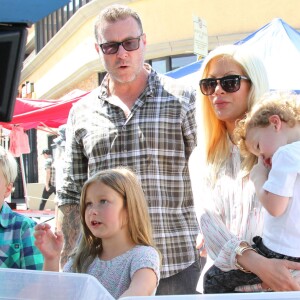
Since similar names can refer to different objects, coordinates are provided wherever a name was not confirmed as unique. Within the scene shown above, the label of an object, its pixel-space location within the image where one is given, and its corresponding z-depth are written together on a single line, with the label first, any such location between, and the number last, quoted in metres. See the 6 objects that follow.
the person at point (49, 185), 13.84
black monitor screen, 1.85
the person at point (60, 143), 8.74
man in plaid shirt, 2.52
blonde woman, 1.99
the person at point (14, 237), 2.26
